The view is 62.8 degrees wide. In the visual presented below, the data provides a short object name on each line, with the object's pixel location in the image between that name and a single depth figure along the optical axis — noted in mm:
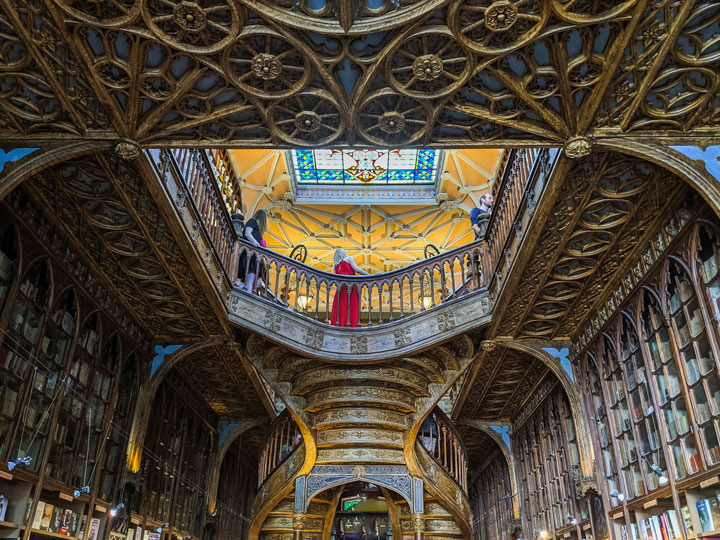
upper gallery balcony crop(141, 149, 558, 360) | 6641
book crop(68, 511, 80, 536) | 6054
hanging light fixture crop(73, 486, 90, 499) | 5867
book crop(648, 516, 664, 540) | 5637
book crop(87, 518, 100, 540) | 6387
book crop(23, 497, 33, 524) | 5223
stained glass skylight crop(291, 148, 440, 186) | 14258
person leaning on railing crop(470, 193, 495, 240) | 8562
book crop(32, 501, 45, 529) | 5373
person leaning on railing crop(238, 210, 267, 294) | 8352
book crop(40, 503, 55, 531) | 5531
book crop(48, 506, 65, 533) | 5688
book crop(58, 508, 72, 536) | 5867
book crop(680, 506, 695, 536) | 5059
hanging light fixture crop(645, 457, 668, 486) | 5180
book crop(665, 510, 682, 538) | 5263
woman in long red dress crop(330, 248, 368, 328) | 8934
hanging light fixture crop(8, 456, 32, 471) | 4754
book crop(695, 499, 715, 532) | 4816
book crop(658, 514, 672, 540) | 5458
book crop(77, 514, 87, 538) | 6184
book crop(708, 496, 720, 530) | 4750
